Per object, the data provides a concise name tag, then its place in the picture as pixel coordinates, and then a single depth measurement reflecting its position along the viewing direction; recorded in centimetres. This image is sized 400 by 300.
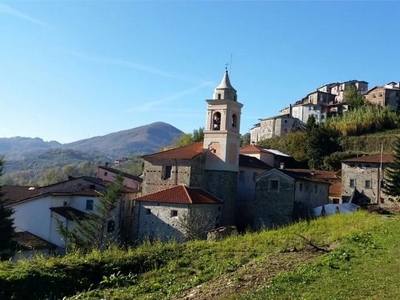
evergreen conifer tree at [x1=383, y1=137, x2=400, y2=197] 4375
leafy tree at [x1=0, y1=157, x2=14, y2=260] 2905
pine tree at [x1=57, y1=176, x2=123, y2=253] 3252
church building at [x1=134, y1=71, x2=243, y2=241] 3322
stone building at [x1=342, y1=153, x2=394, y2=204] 4875
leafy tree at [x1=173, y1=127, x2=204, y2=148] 6750
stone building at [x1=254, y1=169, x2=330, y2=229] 3562
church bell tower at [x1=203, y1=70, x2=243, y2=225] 3709
